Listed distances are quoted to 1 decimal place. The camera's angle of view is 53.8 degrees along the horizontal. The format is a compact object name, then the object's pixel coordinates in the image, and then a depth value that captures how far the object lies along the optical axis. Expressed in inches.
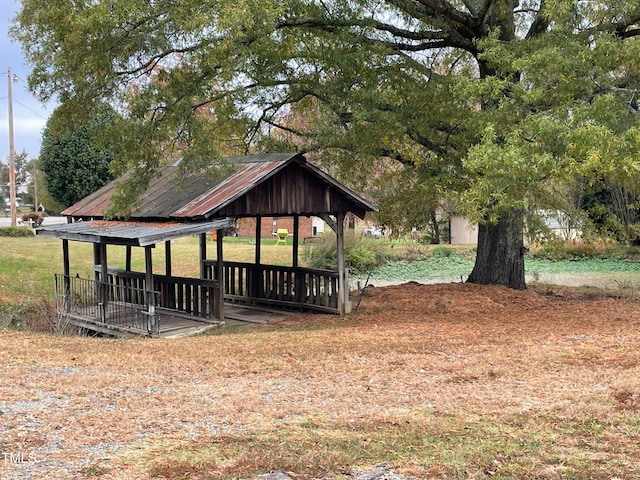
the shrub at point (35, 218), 1564.0
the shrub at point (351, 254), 954.7
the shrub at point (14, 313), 514.6
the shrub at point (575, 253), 1091.0
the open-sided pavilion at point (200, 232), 465.7
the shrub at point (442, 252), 1128.2
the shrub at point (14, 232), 1154.0
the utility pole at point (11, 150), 1289.4
